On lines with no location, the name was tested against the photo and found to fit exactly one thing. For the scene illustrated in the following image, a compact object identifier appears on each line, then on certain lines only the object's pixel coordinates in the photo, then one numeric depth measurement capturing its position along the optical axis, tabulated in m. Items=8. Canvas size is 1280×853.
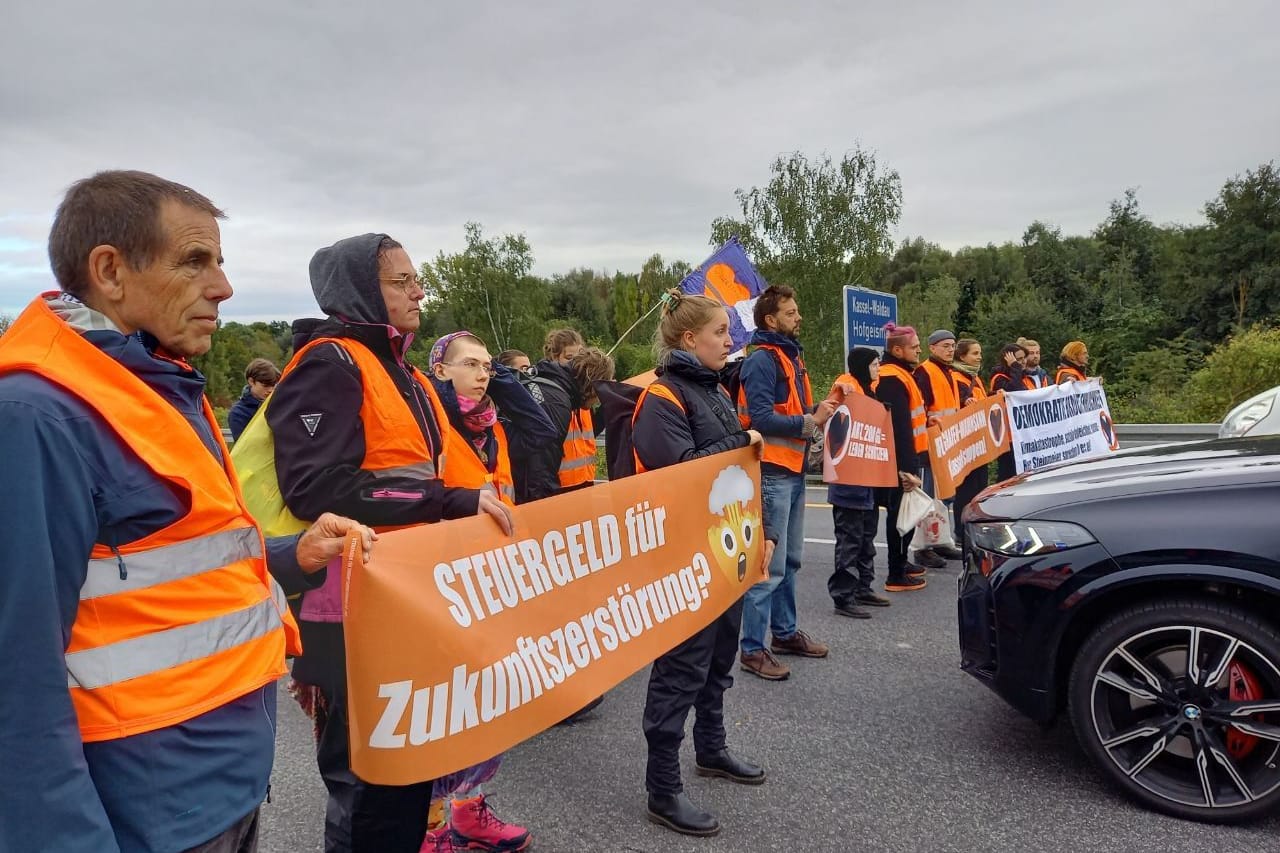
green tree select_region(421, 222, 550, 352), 51.00
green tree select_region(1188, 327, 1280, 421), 13.45
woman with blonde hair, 3.01
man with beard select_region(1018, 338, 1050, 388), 8.47
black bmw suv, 2.82
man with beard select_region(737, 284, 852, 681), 4.42
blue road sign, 7.85
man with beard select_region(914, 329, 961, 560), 6.47
